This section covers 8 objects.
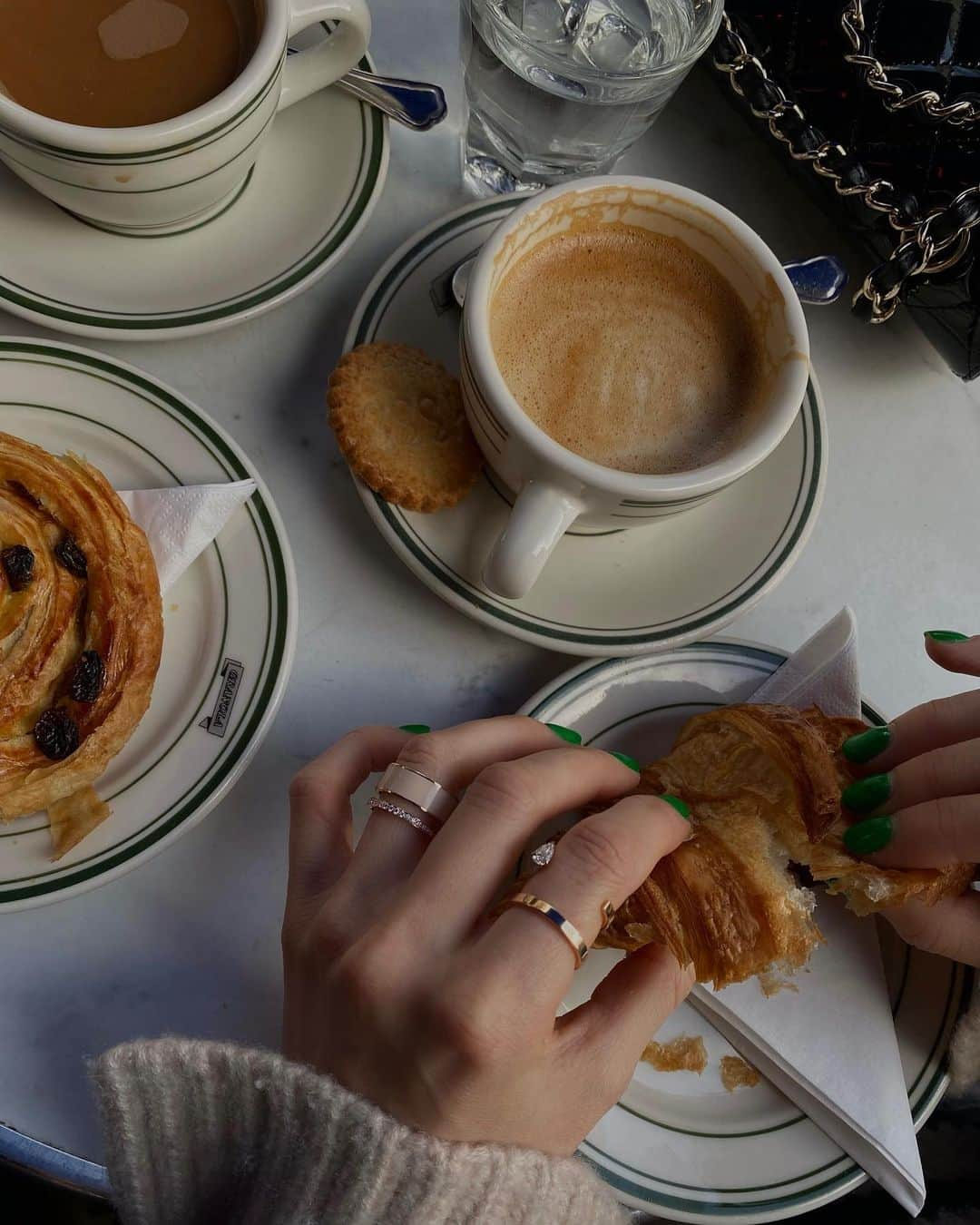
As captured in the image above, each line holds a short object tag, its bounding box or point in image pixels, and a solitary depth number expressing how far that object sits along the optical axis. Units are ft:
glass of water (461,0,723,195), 1.84
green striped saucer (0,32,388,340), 1.83
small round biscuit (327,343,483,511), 1.80
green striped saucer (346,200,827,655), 1.80
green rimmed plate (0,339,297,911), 1.69
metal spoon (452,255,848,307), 1.95
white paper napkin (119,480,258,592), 1.76
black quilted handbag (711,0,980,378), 1.88
